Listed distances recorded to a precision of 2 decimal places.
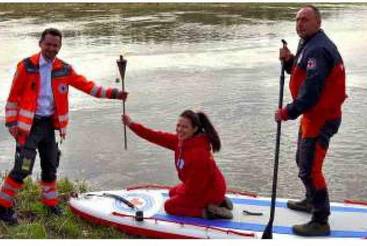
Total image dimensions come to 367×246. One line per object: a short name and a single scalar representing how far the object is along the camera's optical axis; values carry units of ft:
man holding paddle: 19.15
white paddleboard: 20.18
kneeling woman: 20.85
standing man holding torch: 20.98
